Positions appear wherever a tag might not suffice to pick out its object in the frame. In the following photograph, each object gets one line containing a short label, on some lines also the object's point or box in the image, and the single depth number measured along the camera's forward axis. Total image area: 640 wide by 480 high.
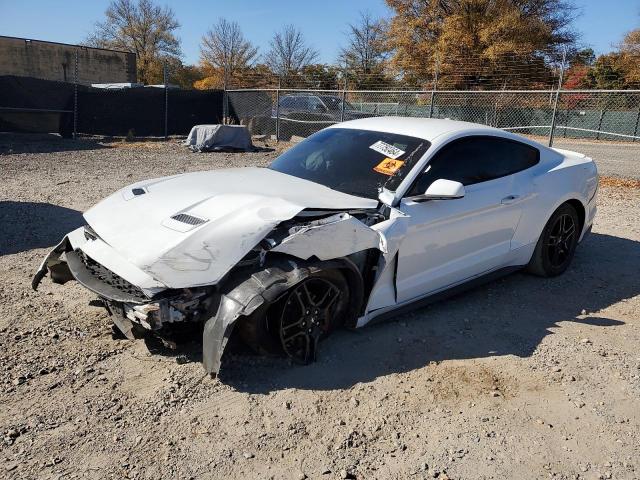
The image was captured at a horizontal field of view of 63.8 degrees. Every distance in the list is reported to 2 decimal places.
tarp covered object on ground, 14.81
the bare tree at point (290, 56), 44.06
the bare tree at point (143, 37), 51.78
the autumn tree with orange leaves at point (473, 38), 29.19
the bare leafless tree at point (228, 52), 48.53
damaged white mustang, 2.91
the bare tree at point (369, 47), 36.09
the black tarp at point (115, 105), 15.94
